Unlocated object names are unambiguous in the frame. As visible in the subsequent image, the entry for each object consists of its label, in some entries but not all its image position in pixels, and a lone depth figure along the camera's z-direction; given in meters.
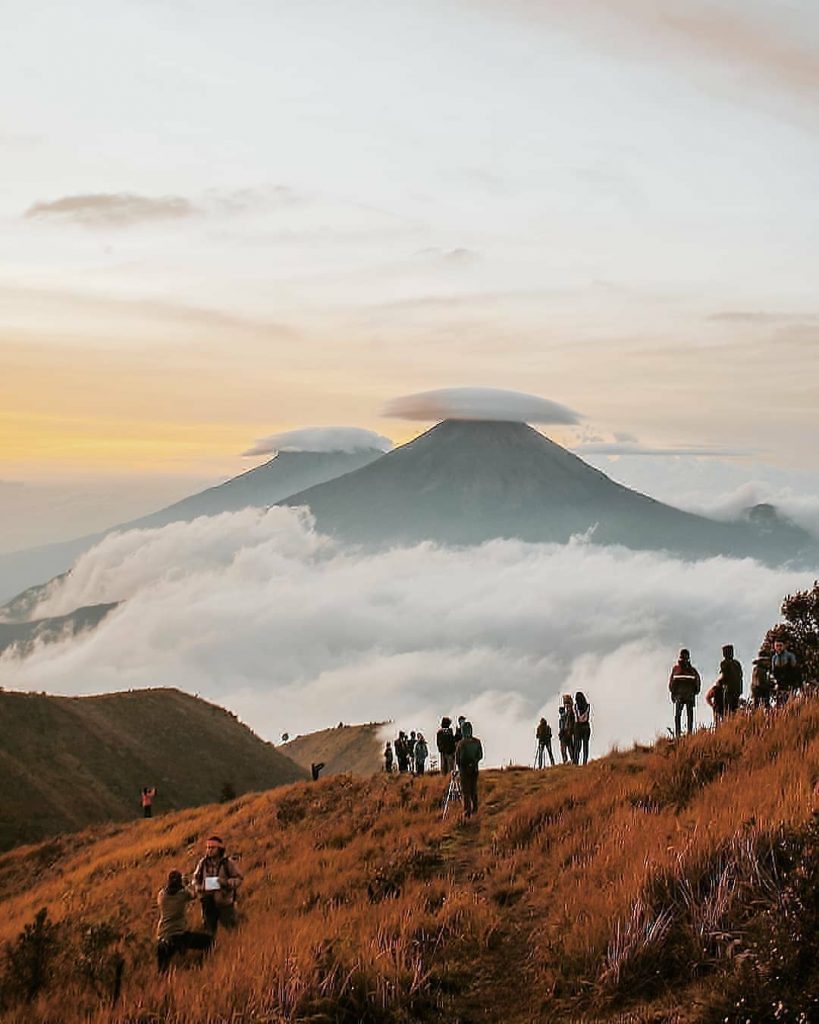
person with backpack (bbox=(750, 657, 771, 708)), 17.19
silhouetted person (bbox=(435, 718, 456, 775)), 20.75
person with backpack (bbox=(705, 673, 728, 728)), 17.58
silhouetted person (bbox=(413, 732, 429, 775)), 25.52
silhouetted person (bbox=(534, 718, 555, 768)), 22.52
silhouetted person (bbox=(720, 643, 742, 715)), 17.41
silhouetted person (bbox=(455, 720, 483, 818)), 15.19
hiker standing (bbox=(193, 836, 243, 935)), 10.40
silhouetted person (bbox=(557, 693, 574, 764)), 20.72
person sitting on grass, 9.27
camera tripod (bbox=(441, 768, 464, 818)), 16.96
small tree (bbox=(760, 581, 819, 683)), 36.97
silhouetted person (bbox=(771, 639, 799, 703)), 16.38
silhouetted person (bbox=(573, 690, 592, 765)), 19.94
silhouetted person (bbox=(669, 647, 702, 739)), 17.88
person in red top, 31.84
